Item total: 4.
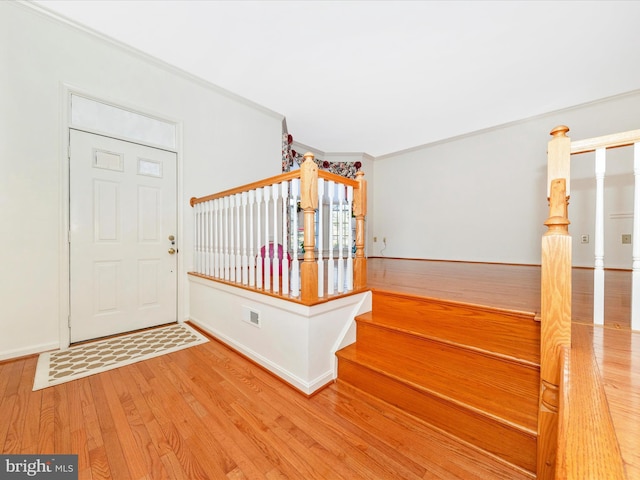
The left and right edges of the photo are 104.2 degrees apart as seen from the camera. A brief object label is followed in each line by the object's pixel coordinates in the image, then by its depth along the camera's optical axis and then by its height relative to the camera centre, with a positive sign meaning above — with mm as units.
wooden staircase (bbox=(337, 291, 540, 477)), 1165 -760
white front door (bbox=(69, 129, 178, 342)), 2225 +8
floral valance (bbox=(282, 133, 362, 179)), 4098 +1540
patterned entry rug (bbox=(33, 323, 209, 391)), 1729 -950
